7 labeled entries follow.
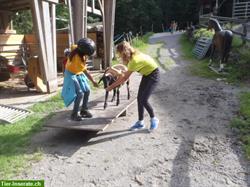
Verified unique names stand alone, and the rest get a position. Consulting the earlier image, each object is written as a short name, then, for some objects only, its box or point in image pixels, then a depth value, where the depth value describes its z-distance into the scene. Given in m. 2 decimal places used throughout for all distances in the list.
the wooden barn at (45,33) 5.25
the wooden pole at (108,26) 8.26
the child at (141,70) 3.21
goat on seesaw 3.78
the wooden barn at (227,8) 16.35
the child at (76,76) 3.21
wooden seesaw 3.18
